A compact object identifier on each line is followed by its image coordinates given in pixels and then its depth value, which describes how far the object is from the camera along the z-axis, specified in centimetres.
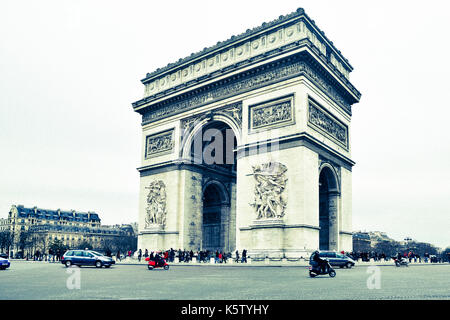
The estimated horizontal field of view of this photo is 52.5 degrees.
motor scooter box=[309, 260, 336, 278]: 1691
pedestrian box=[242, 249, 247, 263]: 2788
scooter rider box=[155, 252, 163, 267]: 2337
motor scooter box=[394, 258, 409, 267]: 3011
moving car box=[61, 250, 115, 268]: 2600
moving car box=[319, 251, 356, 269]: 2459
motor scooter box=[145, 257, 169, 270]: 2333
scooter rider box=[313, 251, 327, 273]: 1697
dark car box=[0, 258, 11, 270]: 2331
